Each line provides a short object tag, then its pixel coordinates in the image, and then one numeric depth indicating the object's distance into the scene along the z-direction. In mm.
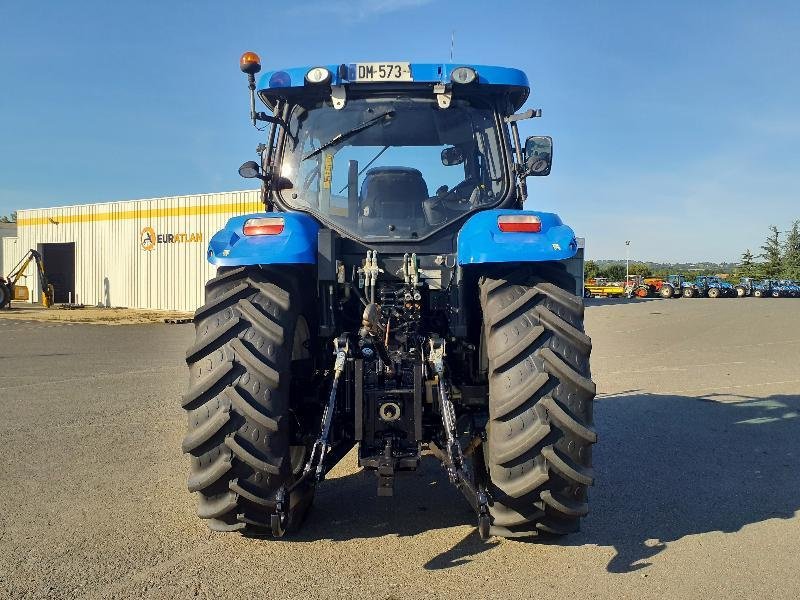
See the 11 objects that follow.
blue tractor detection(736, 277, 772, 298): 53934
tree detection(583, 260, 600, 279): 75956
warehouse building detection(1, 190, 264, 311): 26953
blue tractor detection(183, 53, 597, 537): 3561
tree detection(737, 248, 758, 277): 73625
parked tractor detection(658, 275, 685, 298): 51000
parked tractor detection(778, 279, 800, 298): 54719
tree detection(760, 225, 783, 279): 77956
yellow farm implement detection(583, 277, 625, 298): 51312
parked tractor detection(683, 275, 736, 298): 51312
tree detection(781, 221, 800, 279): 75181
